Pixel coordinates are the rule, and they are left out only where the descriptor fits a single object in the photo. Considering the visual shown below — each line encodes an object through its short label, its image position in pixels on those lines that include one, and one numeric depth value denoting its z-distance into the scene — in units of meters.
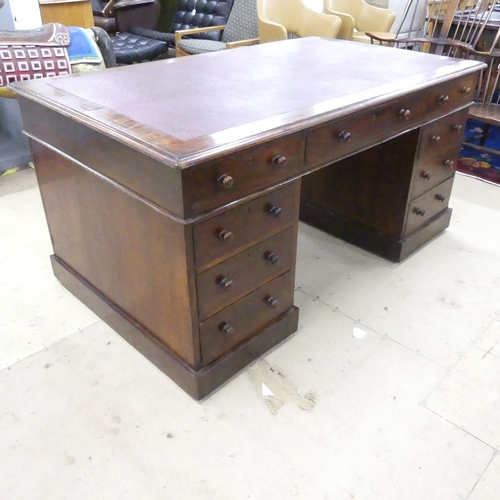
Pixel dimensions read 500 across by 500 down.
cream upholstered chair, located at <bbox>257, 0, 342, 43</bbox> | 3.77
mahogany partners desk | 1.24
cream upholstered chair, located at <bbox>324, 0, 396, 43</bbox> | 4.26
